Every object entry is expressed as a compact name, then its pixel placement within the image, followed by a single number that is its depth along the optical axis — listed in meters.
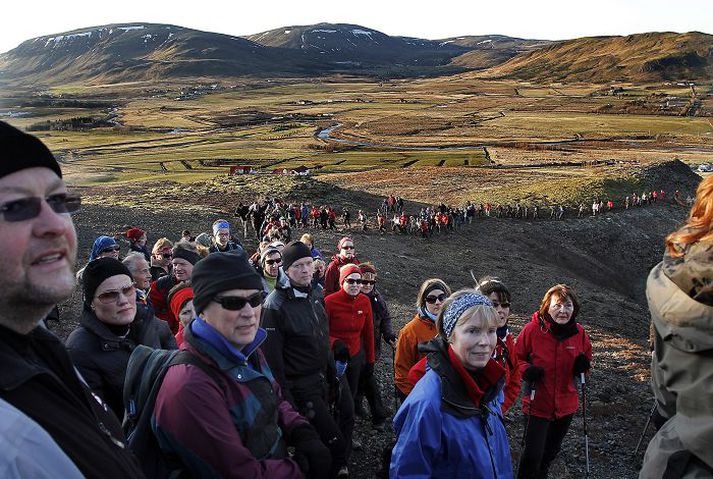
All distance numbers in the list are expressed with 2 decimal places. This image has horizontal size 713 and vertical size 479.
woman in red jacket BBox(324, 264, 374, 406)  7.20
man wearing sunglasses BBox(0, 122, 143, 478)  1.72
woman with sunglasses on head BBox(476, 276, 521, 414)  5.95
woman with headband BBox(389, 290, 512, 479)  3.73
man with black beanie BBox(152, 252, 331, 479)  3.10
